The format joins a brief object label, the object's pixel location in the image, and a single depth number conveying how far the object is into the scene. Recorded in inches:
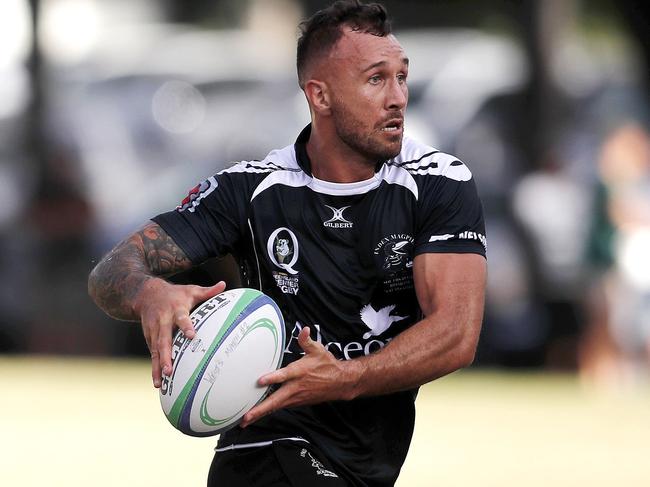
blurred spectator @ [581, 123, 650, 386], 1059.9
